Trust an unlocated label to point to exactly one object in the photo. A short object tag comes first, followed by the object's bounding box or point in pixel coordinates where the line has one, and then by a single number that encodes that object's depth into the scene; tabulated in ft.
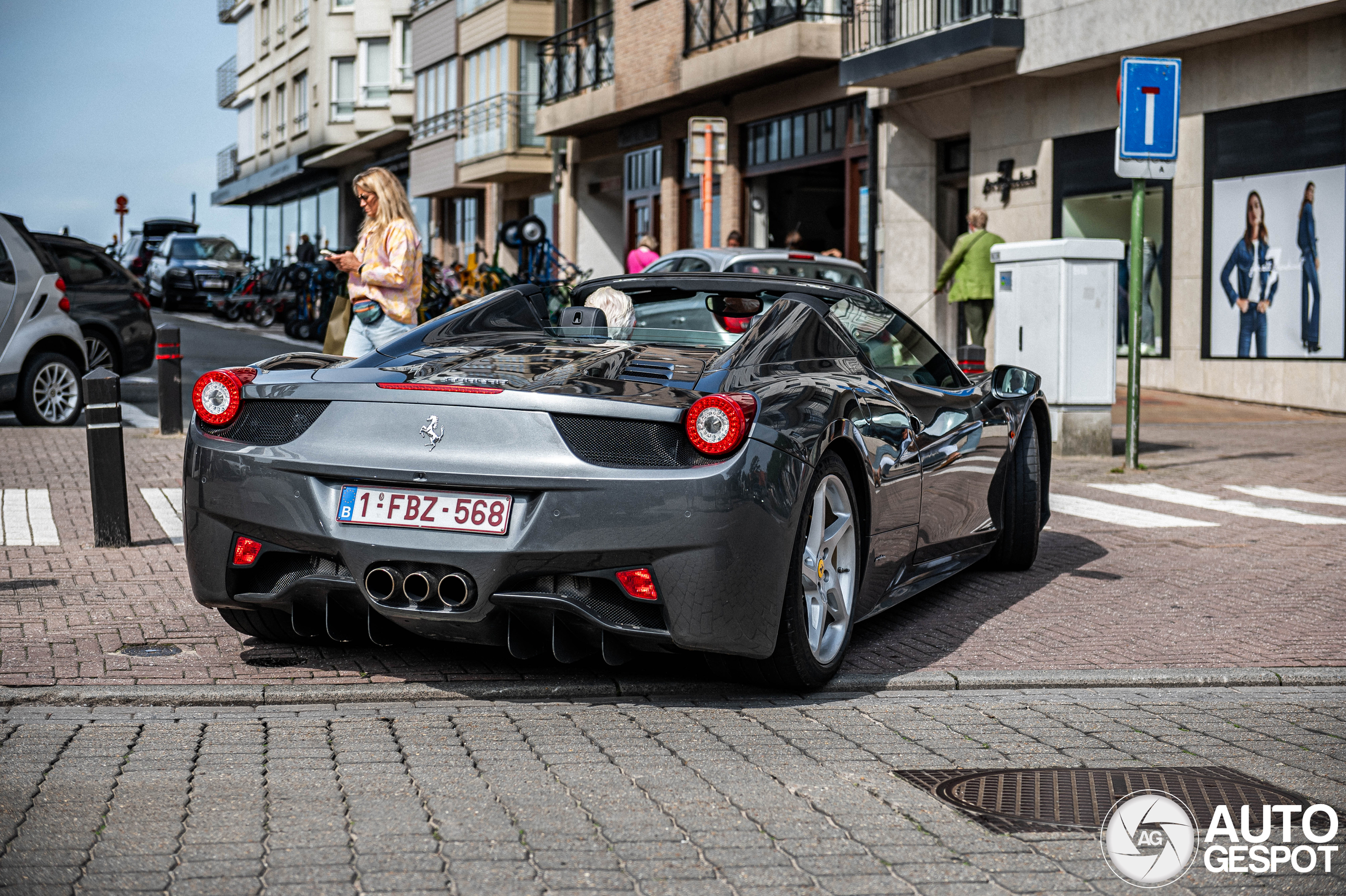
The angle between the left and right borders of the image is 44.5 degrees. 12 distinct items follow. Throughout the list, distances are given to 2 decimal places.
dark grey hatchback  49.21
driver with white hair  20.13
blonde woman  30.48
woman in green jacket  55.31
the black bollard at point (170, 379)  42.47
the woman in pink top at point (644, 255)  71.05
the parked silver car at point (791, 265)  46.16
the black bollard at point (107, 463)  25.71
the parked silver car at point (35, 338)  44.47
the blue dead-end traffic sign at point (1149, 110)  37.96
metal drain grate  12.85
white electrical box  42.22
